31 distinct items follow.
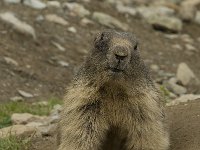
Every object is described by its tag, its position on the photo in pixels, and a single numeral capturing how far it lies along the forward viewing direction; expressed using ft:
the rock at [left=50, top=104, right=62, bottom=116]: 28.12
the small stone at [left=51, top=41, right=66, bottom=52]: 39.72
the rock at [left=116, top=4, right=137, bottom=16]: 49.24
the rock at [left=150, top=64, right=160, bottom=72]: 41.67
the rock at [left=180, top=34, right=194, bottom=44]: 48.24
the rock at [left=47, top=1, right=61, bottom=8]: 44.40
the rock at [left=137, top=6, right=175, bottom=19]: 49.73
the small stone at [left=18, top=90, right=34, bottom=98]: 32.30
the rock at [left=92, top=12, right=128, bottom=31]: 45.35
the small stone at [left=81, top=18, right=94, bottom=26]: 44.77
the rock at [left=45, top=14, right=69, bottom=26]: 42.86
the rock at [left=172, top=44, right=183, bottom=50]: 46.55
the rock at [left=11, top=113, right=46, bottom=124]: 26.83
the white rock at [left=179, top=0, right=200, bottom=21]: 51.70
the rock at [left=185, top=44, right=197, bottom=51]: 46.84
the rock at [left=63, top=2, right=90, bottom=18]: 45.32
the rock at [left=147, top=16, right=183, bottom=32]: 48.76
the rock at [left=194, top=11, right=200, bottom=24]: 52.16
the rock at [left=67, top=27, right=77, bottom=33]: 42.99
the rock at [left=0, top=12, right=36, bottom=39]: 38.14
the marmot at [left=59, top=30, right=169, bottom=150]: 16.92
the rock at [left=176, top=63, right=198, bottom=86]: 38.75
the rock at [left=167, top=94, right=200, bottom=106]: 27.74
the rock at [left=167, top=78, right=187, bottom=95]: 36.81
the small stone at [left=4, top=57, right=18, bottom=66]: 34.83
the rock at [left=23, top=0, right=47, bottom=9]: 43.27
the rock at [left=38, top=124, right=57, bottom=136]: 23.80
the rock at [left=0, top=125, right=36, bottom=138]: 22.98
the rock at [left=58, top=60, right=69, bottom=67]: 37.73
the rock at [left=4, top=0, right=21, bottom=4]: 41.77
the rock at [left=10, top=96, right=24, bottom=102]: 31.14
